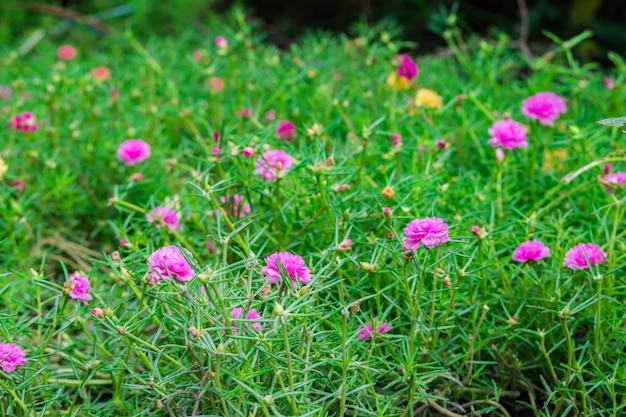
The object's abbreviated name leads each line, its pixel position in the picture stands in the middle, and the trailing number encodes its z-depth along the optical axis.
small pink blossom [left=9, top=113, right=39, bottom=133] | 1.54
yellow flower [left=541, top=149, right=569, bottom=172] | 1.50
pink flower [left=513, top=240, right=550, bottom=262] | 1.26
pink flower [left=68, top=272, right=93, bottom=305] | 1.20
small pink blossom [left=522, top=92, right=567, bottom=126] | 1.45
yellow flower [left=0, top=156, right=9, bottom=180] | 1.42
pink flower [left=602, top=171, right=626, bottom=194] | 1.32
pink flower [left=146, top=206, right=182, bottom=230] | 1.34
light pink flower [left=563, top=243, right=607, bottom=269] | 1.25
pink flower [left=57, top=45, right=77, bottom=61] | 2.07
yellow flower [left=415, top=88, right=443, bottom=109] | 1.62
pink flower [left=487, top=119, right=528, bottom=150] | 1.40
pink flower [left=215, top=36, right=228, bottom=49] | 1.60
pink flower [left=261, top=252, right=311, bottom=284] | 1.16
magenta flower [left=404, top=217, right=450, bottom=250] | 1.17
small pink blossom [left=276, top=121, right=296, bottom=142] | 1.53
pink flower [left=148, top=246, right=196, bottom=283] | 1.15
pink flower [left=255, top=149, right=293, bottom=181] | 1.31
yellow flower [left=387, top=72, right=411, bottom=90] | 1.67
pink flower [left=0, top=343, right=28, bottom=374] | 1.19
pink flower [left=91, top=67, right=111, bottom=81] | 1.79
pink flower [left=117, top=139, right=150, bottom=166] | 1.50
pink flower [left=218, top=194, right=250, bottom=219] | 1.34
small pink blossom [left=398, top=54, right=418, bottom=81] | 1.58
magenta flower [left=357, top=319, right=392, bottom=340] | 1.20
